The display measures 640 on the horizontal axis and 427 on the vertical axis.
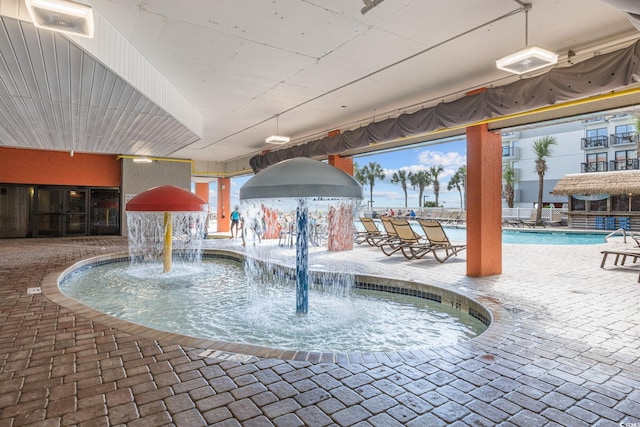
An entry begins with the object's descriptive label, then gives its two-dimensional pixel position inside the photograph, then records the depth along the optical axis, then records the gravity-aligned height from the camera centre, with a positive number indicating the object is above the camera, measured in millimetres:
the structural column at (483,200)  6371 +244
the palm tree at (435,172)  48906 +5538
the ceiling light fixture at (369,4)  3490 +1997
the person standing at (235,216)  13492 -77
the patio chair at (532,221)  21344 -406
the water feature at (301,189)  3795 +265
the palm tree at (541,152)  24645 +4183
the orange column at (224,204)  17797 +485
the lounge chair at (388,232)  10047 -495
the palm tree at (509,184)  29942 +2477
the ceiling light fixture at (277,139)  8350 +1698
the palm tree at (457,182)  48500 +4296
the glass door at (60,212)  12695 +60
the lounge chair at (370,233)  10948 -584
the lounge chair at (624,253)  6887 -728
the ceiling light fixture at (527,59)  3805 +1646
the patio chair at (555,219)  22250 -292
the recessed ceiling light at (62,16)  2906 +1620
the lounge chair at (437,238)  8305 -553
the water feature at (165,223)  6418 -307
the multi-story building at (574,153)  28328 +5141
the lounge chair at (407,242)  8457 -675
